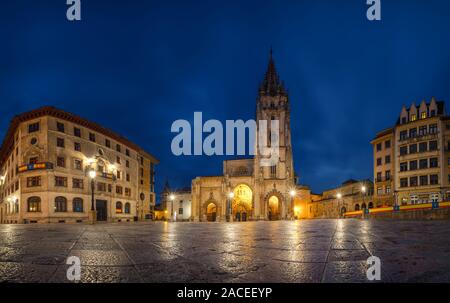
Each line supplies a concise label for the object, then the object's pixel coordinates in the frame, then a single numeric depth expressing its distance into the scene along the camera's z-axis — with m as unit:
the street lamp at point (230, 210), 64.29
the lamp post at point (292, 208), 62.02
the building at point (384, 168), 53.22
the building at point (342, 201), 61.36
